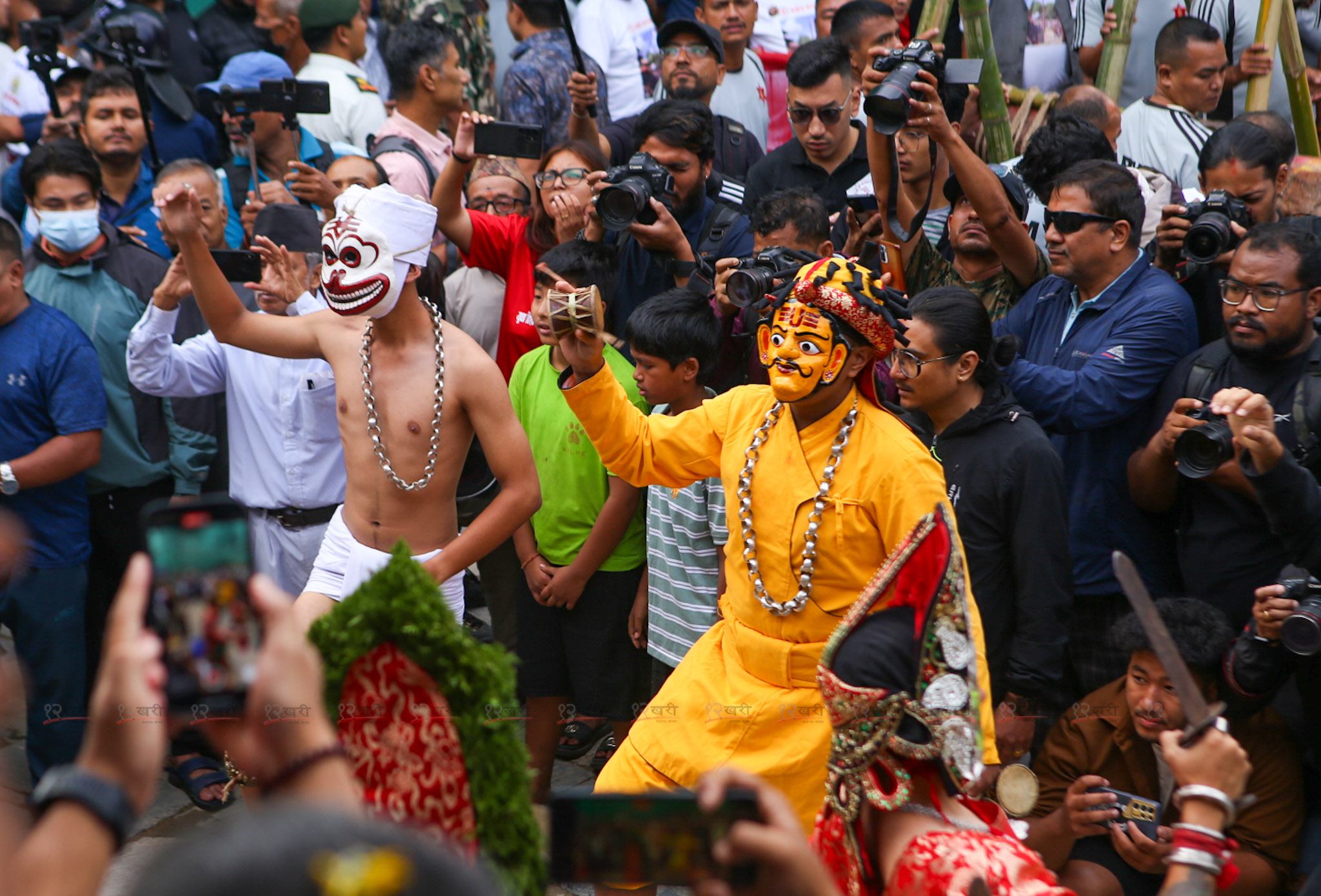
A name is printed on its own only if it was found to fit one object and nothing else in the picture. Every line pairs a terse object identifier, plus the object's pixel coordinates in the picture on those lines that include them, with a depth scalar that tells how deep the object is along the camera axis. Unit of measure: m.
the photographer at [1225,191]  4.64
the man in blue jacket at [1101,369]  4.37
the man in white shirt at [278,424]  5.08
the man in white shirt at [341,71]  7.06
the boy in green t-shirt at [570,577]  4.95
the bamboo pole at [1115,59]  6.51
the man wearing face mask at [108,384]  5.43
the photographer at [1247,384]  4.06
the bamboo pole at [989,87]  5.85
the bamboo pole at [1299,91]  6.15
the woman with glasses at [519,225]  5.30
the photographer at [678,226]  5.14
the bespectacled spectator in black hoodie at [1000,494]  4.00
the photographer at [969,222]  4.61
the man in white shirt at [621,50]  7.60
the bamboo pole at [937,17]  6.42
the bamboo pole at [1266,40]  6.12
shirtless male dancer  4.20
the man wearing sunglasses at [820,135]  5.57
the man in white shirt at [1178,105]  5.89
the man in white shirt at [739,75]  7.08
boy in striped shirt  4.55
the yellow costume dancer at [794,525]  3.57
